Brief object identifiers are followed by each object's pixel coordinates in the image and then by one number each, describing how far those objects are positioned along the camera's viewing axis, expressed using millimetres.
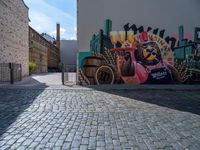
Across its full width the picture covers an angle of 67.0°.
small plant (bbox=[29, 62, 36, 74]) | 16291
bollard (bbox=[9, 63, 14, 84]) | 8975
